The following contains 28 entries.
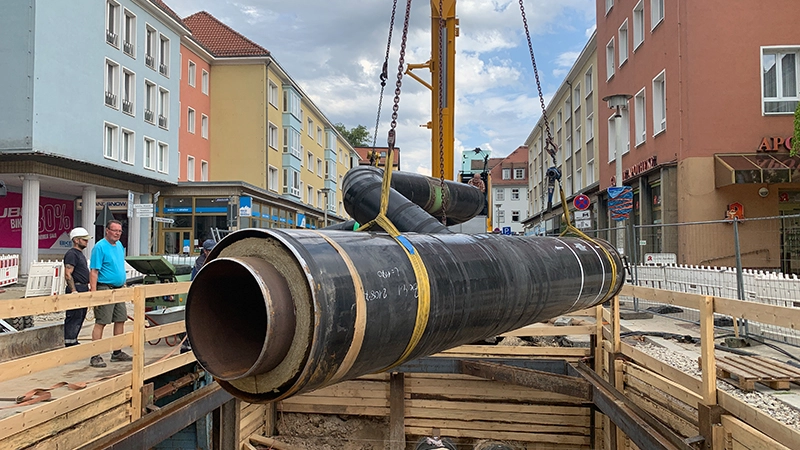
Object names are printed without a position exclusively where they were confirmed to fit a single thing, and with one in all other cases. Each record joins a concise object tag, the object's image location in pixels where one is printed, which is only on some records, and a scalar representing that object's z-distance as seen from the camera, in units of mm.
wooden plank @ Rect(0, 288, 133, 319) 3459
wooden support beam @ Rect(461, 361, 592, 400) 5379
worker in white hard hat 5438
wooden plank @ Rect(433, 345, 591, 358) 6465
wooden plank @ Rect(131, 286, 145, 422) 4309
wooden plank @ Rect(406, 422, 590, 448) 6172
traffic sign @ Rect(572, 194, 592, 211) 12711
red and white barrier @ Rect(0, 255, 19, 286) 13445
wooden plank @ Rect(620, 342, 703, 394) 3852
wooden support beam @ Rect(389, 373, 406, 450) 6578
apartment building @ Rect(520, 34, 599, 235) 22992
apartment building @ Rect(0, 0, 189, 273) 15336
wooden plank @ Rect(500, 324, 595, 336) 6008
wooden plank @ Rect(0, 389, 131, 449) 3382
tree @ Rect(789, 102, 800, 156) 10777
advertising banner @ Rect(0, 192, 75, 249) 19172
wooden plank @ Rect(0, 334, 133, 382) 3346
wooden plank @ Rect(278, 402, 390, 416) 6676
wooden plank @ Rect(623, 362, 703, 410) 3848
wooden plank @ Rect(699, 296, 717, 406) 3555
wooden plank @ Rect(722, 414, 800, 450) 2968
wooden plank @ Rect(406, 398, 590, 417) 6258
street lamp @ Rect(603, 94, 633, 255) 11852
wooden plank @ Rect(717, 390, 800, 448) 2852
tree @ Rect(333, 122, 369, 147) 57750
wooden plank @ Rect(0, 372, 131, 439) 3295
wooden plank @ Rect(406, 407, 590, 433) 6230
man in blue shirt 5500
